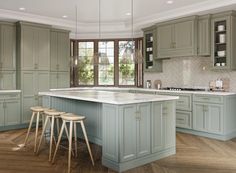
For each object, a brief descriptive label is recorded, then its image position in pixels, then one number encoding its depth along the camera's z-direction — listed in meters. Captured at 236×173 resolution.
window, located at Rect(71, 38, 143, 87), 7.93
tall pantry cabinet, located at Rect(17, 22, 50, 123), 6.37
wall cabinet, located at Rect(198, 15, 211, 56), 5.66
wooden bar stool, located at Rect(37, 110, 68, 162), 4.01
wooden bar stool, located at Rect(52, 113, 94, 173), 3.58
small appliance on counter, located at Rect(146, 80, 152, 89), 7.36
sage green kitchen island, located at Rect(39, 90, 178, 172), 3.40
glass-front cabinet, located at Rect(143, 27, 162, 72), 6.85
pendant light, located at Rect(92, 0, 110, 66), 4.96
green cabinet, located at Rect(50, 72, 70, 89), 7.18
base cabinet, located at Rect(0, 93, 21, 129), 5.98
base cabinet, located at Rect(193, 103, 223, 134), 5.11
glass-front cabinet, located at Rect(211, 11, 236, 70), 5.34
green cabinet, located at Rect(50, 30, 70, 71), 7.23
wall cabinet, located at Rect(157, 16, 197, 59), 5.82
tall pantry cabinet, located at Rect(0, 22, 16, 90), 6.30
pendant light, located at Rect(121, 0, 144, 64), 4.83
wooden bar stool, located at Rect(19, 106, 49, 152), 4.46
